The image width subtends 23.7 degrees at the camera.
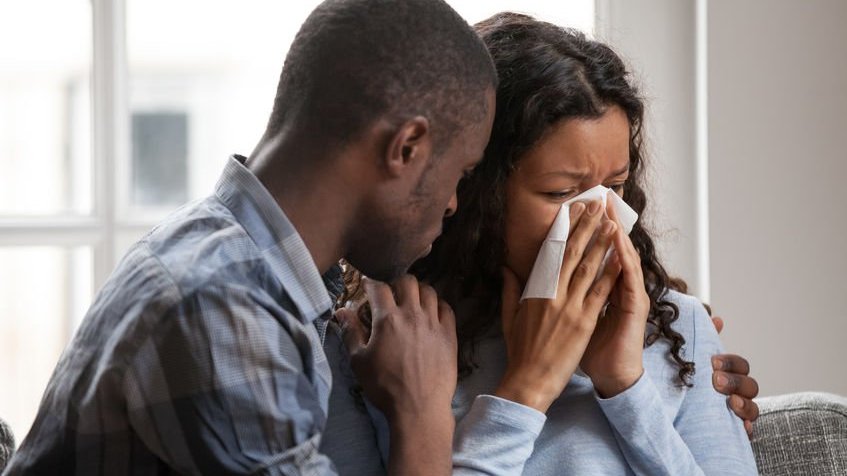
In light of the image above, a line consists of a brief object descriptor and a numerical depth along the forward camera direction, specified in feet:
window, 8.31
